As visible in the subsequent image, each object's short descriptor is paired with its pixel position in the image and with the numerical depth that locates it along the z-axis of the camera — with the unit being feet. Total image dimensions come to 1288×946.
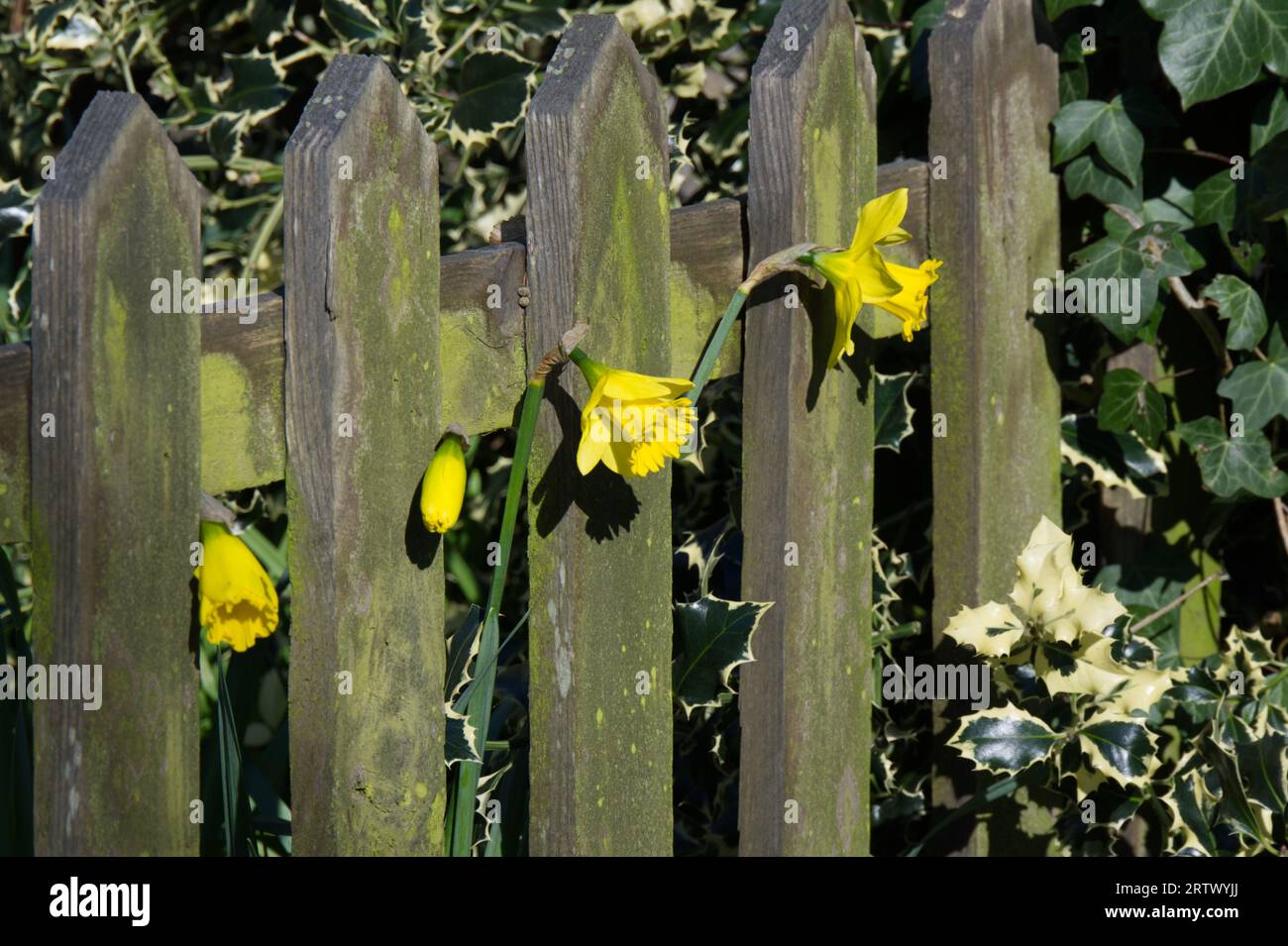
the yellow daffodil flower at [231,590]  6.71
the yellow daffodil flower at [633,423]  7.01
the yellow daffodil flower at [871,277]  7.43
